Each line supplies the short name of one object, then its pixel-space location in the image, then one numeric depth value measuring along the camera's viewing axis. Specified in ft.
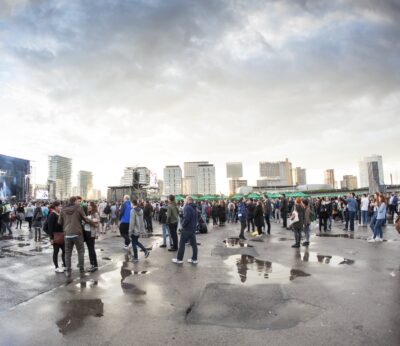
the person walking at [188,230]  28.30
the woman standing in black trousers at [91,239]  26.32
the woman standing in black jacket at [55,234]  26.55
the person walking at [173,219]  34.83
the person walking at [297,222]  36.29
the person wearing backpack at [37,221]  46.85
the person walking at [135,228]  29.96
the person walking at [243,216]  45.09
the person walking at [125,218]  35.78
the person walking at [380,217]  37.47
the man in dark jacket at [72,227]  25.02
